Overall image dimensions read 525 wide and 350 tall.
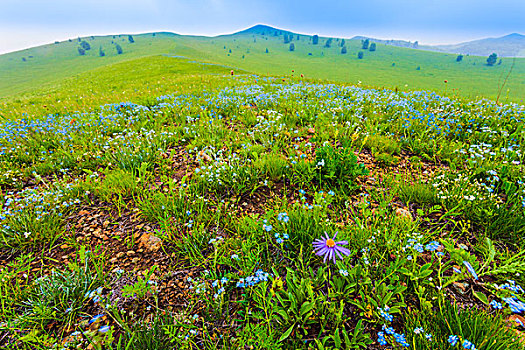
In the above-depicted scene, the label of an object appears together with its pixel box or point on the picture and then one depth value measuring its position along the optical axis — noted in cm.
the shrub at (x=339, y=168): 382
